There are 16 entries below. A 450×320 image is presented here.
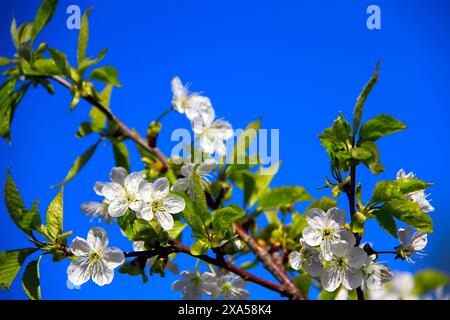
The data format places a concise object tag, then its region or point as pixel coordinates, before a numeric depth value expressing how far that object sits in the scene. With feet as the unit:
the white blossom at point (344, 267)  1.75
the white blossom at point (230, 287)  2.04
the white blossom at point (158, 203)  1.82
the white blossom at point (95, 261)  1.84
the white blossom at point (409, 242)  1.82
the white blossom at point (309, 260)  1.79
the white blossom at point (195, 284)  2.02
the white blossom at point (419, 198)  1.82
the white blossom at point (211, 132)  2.08
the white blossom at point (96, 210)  2.07
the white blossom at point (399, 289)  1.94
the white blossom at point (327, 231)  1.75
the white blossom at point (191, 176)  1.92
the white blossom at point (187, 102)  2.11
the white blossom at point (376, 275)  1.80
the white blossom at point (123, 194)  1.84
